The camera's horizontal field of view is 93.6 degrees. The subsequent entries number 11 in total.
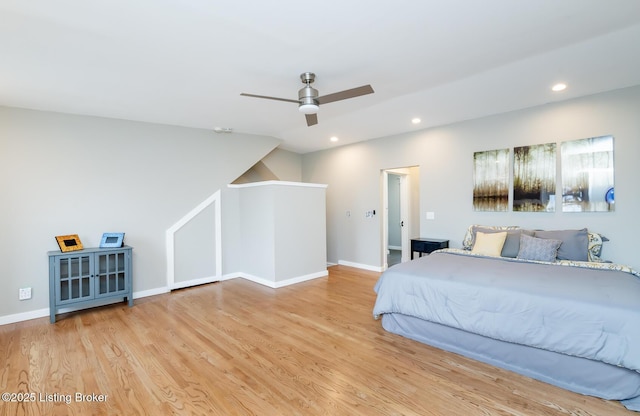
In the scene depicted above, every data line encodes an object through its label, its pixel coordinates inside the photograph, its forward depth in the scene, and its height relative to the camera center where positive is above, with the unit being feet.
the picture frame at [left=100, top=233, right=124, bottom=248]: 13.79 -1.31
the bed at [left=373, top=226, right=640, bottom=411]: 6.96 -2.88
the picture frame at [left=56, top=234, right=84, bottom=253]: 12.76 -1.31
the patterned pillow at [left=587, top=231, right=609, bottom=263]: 11.96 -1.67
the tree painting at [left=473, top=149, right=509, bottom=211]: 14.71 +1.33
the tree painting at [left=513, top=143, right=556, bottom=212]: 13.38 +1.31
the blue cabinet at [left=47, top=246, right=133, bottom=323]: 12.09 -2.83
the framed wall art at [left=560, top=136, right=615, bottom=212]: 12.11 +1.28
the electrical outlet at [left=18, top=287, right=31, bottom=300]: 12.42 -3.35
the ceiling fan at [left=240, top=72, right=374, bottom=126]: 10.12 +3.80
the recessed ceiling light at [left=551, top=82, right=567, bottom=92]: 11.46 +4.59
